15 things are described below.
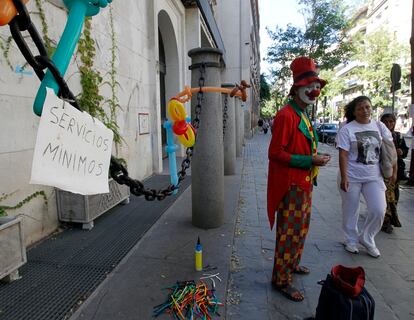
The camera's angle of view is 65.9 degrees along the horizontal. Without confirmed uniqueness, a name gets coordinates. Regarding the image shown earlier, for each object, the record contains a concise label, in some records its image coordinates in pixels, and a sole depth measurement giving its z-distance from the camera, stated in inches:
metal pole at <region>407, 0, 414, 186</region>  301.2
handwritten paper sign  42.7
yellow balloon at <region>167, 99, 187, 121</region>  113.5
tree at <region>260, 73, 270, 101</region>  2332.9
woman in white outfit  138.9
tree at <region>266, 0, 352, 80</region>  890.1
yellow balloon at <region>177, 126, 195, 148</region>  118.5
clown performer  100.6
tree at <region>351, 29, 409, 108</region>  1189.7
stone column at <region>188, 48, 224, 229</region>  156.9
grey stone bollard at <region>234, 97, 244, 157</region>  419.5
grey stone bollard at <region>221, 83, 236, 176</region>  310.8
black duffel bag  78.7
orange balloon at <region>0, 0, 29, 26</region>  36.4
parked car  890.7
